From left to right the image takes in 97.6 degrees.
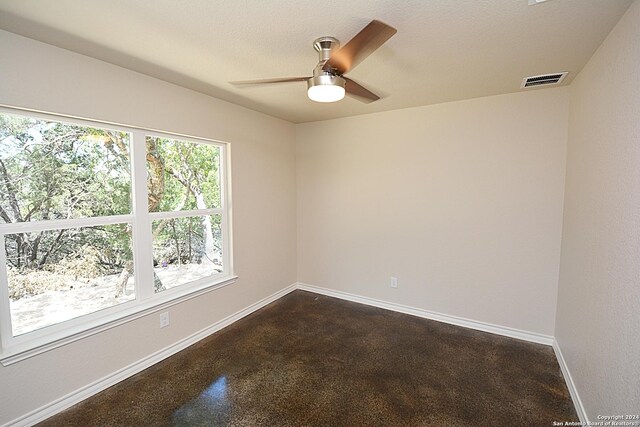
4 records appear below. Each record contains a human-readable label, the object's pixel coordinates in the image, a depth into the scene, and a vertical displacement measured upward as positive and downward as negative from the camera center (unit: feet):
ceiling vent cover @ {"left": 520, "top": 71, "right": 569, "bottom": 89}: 7.43 +3.30
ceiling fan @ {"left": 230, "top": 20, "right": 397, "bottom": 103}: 4.31 +2.45
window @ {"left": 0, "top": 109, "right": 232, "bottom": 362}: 5.81 -0.69
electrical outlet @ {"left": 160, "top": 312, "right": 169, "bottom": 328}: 8.14 -3.62
